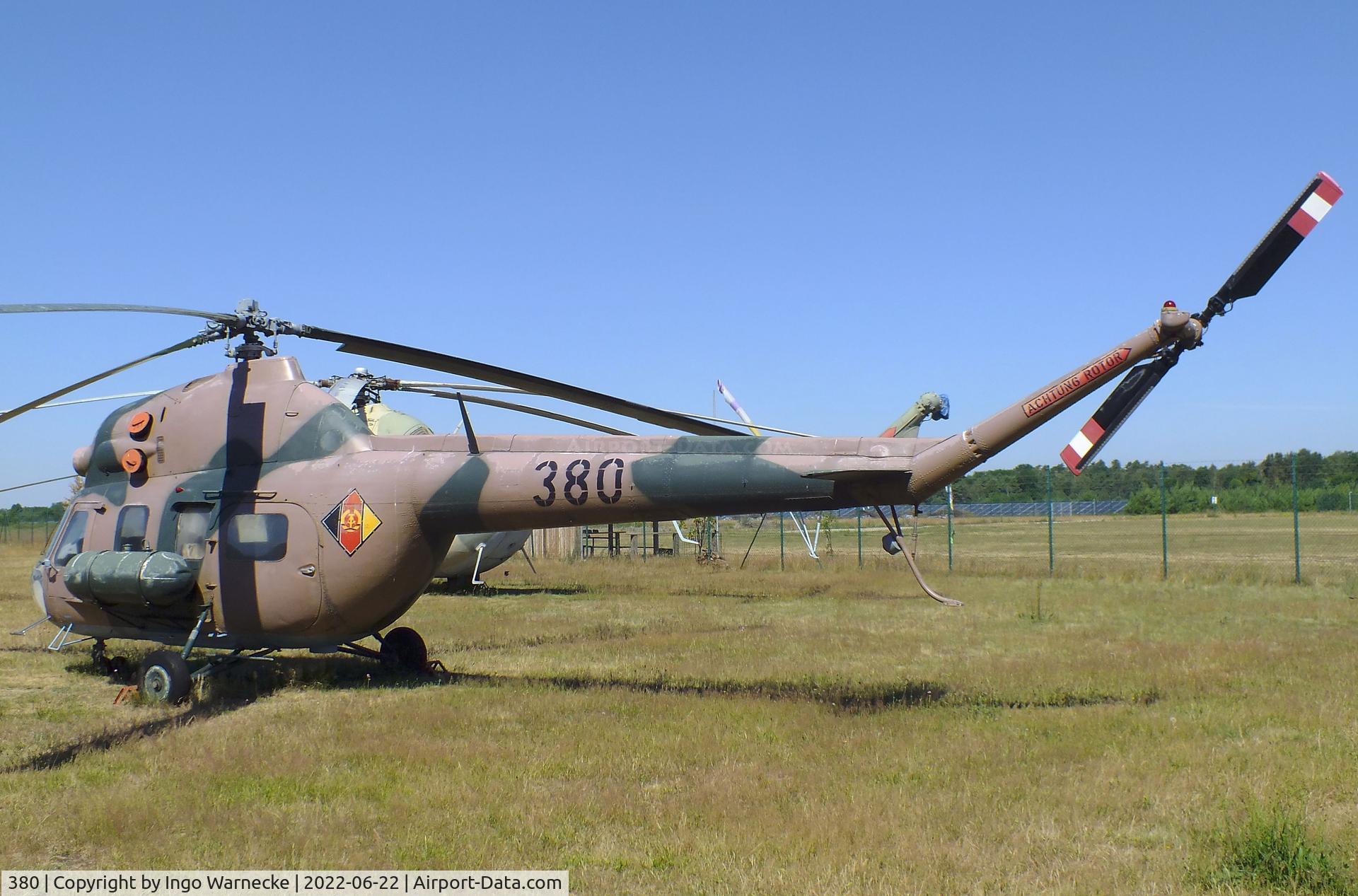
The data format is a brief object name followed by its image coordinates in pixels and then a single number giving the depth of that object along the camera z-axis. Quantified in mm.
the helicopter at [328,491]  8648
